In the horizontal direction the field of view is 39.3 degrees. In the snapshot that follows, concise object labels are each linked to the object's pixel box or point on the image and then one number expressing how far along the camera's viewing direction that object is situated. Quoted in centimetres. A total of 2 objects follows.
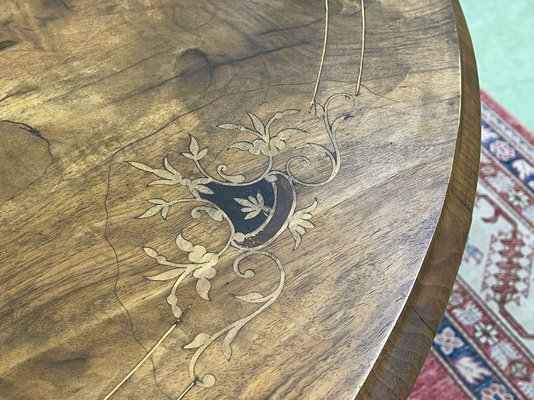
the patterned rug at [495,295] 115
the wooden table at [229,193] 58
